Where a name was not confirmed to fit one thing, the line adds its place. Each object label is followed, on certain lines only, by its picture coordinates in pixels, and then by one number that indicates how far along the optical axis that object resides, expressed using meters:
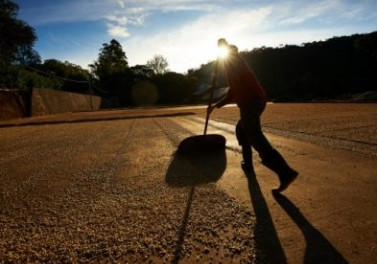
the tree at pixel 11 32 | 28.70
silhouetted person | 3.16
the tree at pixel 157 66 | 74.45
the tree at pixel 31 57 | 76.69
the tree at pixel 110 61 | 65.84
